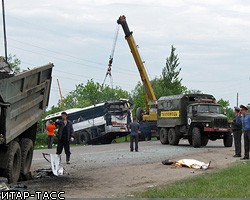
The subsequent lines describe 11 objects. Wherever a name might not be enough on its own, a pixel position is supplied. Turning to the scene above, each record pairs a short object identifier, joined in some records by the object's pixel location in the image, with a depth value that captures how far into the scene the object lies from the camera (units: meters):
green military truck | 31.55
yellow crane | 45.25
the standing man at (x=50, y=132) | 35.54
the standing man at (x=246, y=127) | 20.98
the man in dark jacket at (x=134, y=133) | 28.02
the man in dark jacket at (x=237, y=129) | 22.91
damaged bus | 44.06
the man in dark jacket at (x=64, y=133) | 20.36
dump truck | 13.91
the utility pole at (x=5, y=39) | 16.27
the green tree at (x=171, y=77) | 62.12
